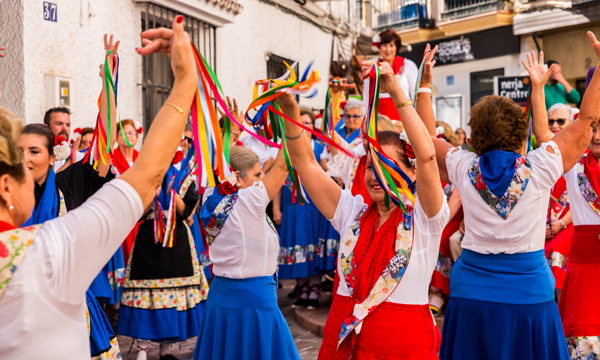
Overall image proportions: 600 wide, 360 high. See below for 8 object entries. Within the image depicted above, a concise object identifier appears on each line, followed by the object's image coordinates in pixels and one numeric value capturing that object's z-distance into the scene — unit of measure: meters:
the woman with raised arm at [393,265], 2.43
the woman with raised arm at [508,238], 2.98
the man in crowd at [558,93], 6.93
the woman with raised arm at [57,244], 1.41
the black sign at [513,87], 10.52
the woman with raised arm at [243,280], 3.41
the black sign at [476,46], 19.12
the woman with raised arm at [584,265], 3.73
